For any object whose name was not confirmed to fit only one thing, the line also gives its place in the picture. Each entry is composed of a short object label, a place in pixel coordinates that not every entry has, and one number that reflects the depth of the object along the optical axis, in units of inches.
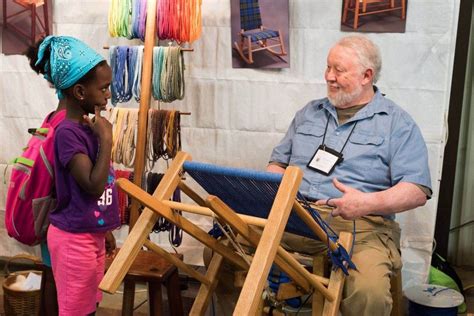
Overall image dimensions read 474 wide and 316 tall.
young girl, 74.6
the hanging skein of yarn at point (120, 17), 102.6
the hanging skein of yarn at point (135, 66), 103.7
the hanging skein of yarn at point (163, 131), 106.3
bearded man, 82.7
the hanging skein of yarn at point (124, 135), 106.9
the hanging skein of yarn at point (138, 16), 101.8
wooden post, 99.9
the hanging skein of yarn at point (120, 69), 104.1
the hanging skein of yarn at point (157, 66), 102.3
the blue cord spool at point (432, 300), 99.0
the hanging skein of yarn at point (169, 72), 102.2
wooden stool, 93.7
